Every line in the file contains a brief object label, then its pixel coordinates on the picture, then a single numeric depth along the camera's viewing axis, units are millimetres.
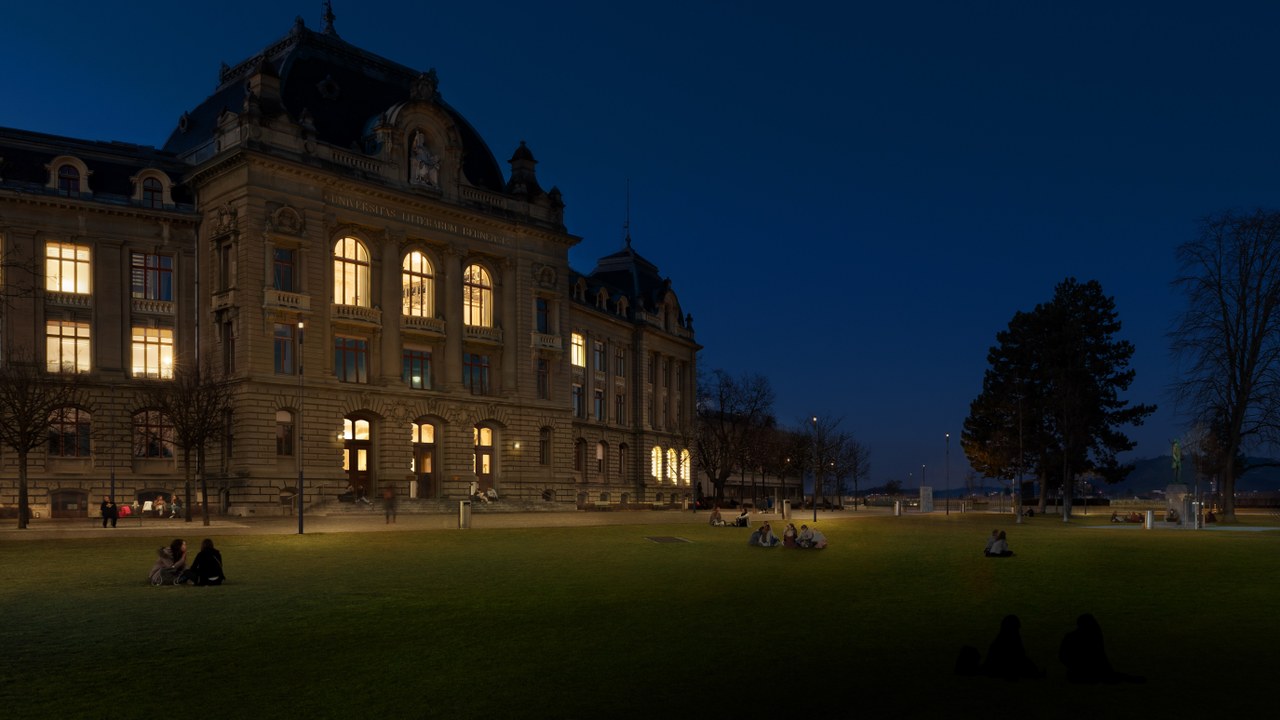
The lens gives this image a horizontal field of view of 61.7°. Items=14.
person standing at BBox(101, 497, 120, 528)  46394
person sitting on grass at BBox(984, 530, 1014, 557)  34750
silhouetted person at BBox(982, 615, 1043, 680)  13461
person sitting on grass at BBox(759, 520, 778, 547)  39125
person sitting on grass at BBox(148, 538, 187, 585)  23953
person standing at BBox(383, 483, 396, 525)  54594
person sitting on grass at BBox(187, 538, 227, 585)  23969
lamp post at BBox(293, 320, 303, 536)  59488
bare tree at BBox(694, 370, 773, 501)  101338
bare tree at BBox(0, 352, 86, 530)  45444
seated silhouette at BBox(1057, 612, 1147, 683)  13242
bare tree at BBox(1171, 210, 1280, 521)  59844
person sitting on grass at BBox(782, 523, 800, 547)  38469
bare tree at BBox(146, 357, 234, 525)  53094
